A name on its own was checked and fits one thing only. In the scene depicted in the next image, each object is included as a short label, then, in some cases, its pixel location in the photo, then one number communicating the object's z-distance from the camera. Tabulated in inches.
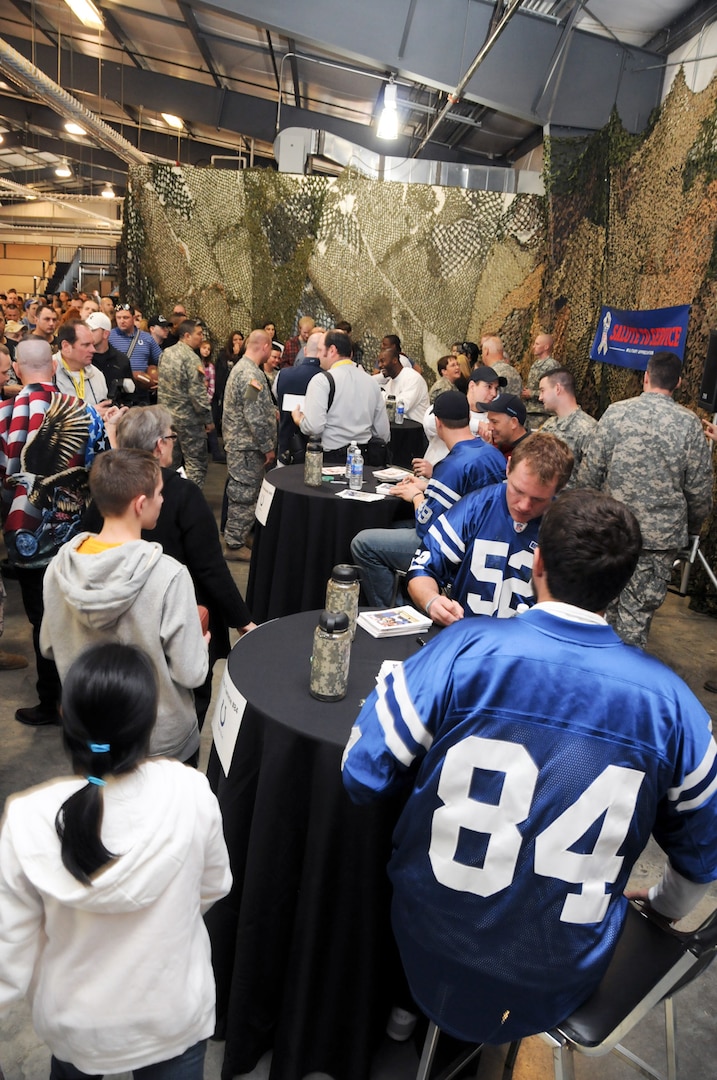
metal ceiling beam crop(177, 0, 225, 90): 340.5
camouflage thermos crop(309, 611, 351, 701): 71.2
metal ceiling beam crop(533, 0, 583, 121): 289.5
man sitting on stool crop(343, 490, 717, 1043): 49.4
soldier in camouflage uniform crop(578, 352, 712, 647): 156.0
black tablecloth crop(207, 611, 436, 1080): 67.4
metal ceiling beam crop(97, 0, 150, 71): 369.7
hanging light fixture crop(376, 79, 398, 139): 331.9
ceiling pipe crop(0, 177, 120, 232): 600.9
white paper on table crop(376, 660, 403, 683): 77.7
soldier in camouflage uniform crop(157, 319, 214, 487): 227.6
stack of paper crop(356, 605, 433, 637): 90.6
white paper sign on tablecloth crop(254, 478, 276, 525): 158.7
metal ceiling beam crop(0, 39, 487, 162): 450.6
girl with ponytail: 43.9
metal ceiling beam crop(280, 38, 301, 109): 363.7
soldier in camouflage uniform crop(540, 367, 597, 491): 178.9
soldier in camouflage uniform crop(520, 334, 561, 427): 287.6
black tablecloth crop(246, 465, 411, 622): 159.5
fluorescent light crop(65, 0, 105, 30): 284.7
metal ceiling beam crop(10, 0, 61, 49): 370.3
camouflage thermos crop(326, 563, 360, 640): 82.2
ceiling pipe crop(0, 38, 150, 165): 276.5
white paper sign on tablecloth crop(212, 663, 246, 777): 72.1
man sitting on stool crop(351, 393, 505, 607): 126.8
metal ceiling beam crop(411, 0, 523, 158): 216.5
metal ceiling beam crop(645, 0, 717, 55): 239.5
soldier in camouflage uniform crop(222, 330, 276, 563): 213.8
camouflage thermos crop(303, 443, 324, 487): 164.3
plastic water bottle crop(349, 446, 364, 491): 164.4
